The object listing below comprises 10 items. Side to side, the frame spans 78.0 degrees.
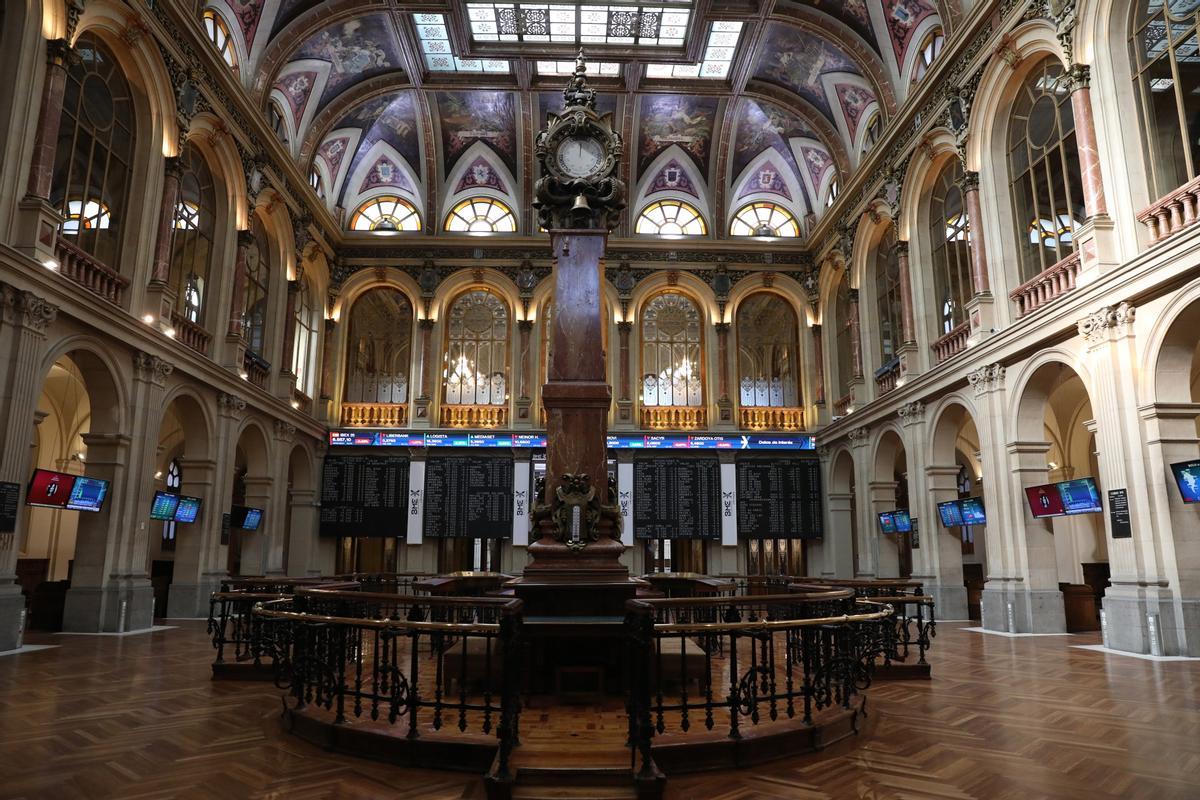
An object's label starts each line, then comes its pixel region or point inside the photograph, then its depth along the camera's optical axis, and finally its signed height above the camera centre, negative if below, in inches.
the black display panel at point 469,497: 836.6 +49.2
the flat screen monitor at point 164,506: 534.3 +24.3
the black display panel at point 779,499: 854.5 +49.0
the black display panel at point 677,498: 847.7 +49.2
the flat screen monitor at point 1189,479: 361.7 +30.8
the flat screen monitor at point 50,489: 407.8 +28.2
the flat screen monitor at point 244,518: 672.4 +20.1
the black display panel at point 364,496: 842.8 +50.4
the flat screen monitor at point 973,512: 544.7 +22.4
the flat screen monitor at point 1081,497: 437.7 +27.0
